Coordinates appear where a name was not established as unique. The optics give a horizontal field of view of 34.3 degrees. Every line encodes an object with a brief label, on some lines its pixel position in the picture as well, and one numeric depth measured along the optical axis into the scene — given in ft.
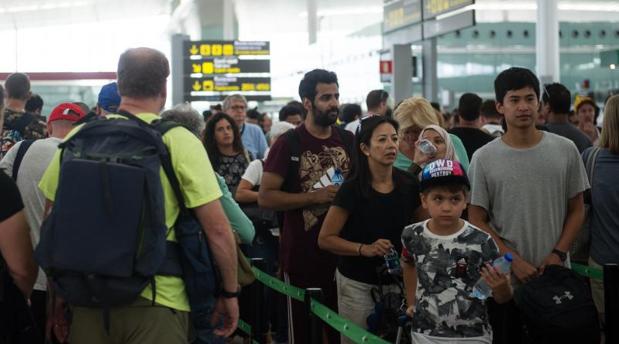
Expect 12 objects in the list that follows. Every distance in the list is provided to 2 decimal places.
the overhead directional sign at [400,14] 53.49
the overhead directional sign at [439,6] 46.59
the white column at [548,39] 56.85
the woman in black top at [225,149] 27.27
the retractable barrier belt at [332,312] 14.58
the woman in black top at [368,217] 16.51
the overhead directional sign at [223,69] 71.87
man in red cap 17.70
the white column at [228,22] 88.28
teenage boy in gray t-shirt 15.92
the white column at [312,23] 92.02
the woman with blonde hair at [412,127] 20.42
